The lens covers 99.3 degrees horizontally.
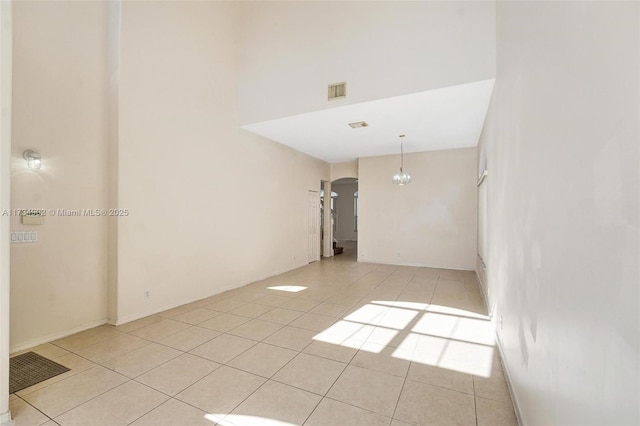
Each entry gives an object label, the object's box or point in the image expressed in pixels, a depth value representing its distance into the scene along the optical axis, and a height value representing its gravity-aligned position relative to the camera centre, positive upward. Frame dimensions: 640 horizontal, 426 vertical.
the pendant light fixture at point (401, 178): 6.62 +0.89
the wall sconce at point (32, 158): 3.05 +0.64
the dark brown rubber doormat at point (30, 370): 2.42 -1.50
